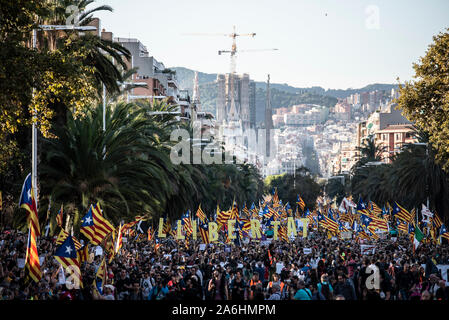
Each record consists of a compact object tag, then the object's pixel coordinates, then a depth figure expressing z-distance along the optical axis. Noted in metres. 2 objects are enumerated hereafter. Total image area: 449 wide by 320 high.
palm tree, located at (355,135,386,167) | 87.28
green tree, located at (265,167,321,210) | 123.31
